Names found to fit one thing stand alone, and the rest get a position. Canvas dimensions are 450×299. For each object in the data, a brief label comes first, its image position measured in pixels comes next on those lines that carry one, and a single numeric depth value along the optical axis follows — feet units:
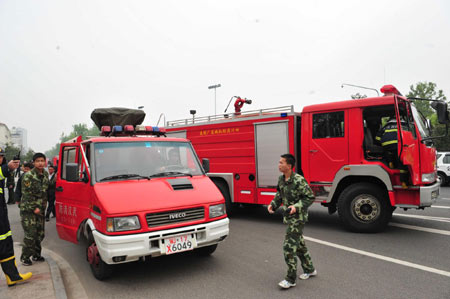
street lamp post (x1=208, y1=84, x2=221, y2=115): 73.67
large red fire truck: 19.88
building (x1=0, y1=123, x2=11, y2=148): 318.77
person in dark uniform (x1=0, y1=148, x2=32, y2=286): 13.06
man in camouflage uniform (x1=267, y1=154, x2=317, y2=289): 12.69
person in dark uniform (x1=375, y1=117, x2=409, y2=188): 19.83
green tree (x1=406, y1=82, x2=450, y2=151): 175.52
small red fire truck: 12.59
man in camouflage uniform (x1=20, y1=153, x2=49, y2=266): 16.07
